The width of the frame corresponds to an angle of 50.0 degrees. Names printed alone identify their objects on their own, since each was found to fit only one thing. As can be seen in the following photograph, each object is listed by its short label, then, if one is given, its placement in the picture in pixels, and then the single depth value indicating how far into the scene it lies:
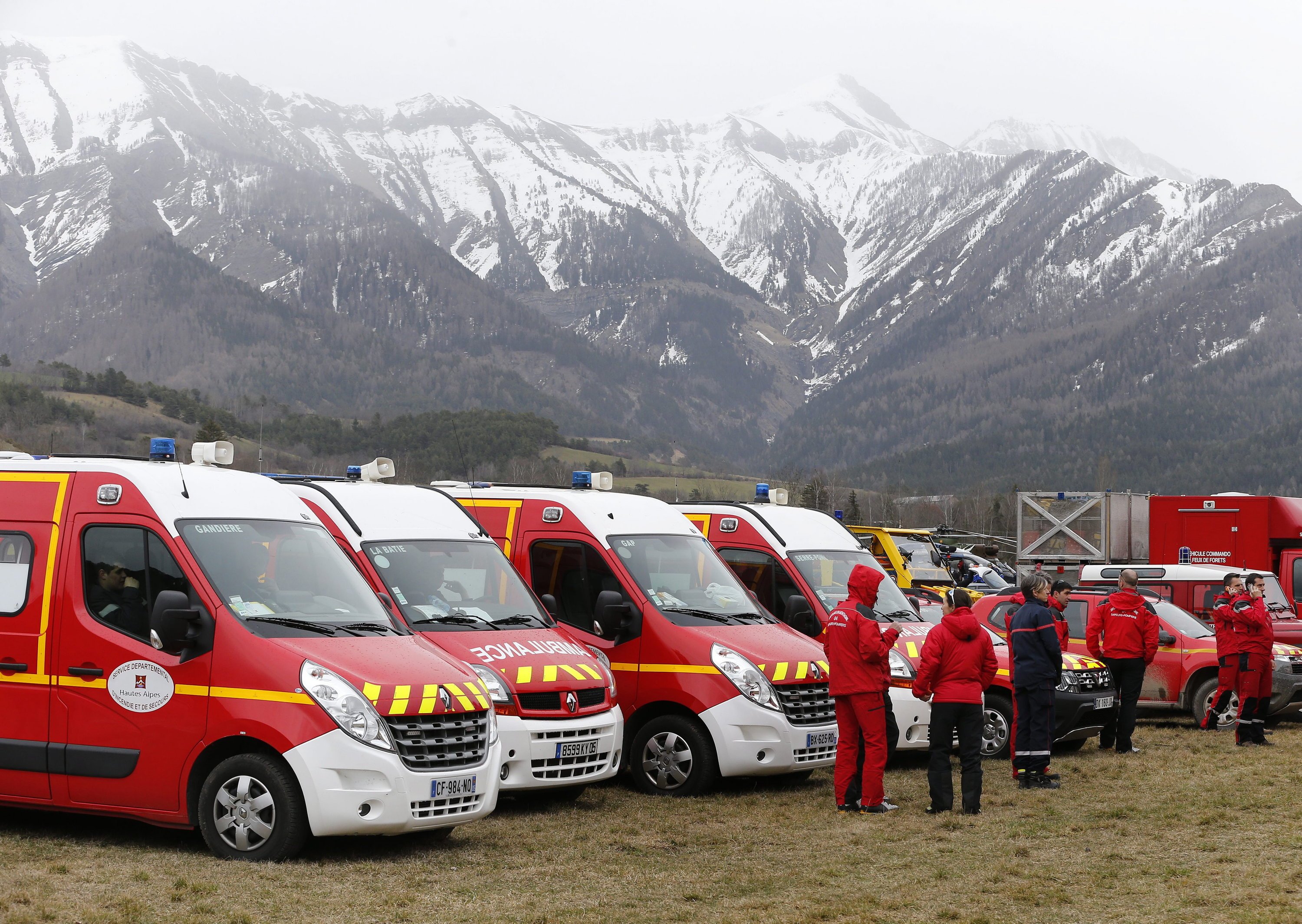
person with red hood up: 10.34
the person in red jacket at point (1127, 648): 14.23
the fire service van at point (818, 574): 13.55
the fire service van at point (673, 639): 10.99
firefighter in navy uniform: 11.70
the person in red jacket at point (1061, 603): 14.88
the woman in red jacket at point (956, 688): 10.45
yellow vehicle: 26.31
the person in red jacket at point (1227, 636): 15.25
